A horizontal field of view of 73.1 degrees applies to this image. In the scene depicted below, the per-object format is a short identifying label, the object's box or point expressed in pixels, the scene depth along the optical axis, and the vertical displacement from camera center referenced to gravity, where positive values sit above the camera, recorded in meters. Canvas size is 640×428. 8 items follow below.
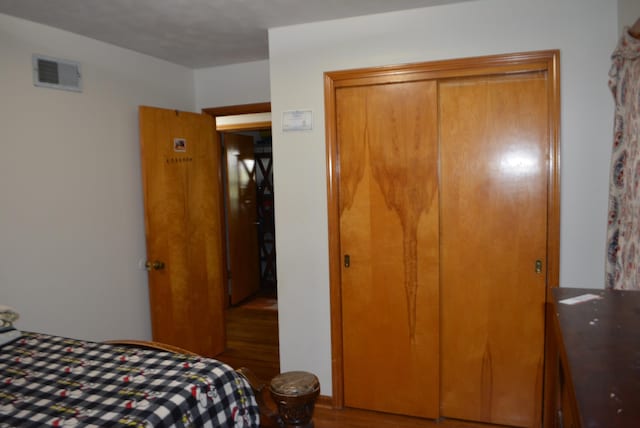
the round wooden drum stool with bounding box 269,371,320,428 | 1.74 -0.88
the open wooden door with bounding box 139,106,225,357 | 3.19 -0.31
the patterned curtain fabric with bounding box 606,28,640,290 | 1.86 +0.00
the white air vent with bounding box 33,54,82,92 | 2.53 +0.72
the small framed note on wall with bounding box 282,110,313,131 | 2.79 +0.42
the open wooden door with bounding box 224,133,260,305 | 5.40 -0.40
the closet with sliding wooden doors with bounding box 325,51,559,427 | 2.47 -0.32
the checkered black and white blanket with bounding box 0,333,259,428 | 1.37 -0.70
